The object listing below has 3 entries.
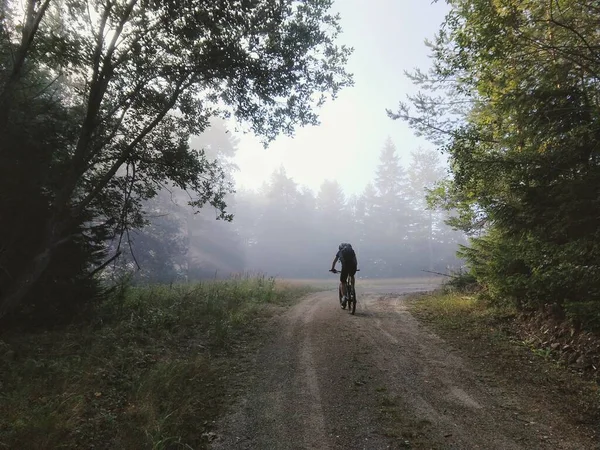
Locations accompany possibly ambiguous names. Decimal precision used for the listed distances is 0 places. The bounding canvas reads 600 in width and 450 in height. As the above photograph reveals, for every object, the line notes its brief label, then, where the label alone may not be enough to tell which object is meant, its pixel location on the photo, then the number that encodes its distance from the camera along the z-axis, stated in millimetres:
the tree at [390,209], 76250
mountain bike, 10875
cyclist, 10977
